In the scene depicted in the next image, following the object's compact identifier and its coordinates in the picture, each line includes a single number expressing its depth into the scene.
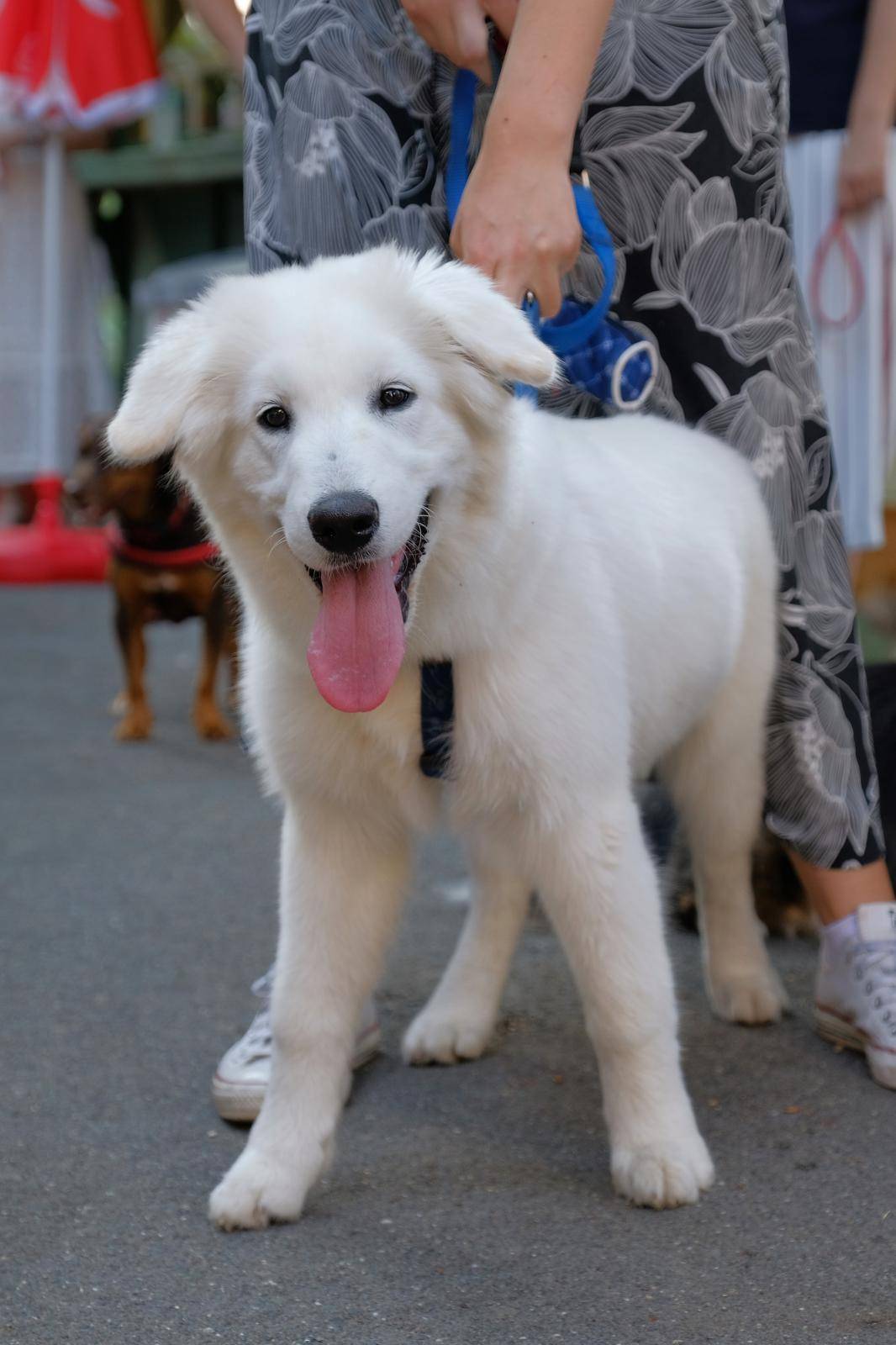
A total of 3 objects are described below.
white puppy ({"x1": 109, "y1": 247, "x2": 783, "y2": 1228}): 1.95
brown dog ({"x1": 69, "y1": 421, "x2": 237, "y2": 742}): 5.81
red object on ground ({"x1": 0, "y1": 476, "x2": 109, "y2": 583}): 9.47
